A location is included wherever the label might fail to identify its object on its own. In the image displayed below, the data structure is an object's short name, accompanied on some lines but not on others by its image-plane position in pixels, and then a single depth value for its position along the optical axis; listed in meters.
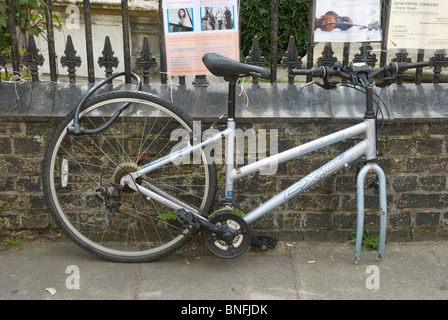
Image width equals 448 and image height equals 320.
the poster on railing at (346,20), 3.72
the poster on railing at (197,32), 3.69
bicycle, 3.43
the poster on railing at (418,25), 3.76
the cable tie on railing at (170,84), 3.79
